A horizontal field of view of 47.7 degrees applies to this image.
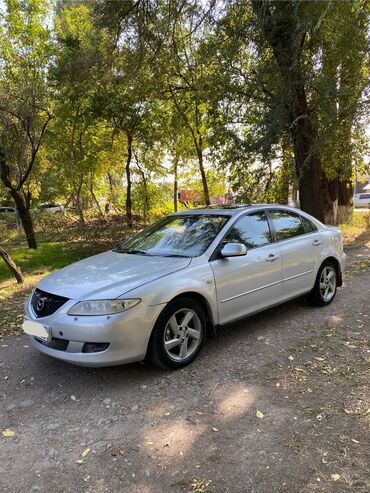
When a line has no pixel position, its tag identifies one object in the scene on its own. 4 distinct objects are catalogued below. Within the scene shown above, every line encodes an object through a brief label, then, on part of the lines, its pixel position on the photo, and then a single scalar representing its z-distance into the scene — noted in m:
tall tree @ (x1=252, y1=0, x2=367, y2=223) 7.30
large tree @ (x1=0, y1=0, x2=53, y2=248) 12.12
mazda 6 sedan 3.65
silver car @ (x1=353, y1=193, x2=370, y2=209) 43.31
